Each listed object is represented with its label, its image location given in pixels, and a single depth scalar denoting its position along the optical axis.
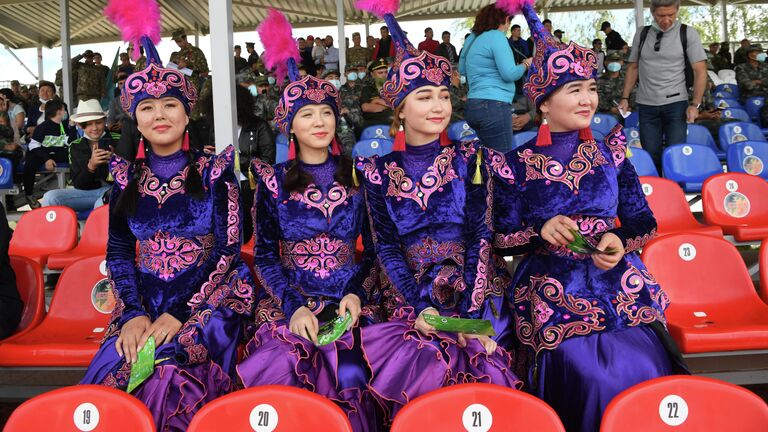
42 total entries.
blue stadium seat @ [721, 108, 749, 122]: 8.94
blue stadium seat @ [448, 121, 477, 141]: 6.48
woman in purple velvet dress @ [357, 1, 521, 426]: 2.29
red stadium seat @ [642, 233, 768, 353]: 2.87
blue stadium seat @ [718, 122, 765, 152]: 6.89
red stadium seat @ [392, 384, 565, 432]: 1.42
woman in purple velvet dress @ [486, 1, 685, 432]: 2.08
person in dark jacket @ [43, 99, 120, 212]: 4.89
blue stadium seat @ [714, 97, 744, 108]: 9.65
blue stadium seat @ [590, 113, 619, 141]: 7.30
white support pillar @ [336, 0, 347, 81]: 8.92
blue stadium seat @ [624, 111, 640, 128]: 8.24
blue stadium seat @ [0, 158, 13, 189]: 6.46
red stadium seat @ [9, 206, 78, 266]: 4.02
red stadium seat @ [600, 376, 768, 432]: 1.44
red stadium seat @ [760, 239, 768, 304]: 2.78
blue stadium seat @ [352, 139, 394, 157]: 5.80
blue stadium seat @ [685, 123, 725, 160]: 6.62
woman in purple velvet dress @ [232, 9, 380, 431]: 2.36
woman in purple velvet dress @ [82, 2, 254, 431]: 2.36
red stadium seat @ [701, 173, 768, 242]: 3.96
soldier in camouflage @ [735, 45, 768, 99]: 10.88
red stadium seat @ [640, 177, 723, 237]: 3.90
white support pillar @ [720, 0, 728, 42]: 14.70
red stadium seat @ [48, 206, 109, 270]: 3.78
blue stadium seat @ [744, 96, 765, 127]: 9.86
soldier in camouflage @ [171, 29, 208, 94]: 6.65
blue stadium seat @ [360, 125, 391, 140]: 6.75
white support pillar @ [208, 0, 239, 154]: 3.36
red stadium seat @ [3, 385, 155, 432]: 1.51
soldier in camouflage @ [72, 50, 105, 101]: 9.18
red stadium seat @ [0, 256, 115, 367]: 2.93
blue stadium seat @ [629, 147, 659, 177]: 4.76
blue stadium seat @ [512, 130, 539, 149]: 5.75
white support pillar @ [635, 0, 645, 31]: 6.57
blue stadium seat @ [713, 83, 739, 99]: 10.92
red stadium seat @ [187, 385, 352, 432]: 1.45
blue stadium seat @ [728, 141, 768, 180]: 5.49
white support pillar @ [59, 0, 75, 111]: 8.65
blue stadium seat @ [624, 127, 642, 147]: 6.85
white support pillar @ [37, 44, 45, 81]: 16.45
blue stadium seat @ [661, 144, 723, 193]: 5.00
